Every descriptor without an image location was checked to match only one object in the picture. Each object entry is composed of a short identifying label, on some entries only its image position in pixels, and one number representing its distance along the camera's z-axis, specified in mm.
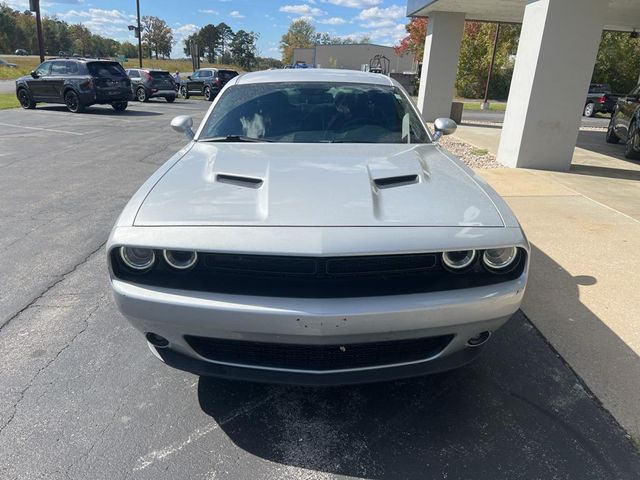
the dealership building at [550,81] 7672
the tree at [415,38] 35969
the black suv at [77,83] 16250
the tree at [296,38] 116250
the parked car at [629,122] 9898
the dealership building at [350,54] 71812
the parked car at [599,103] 21953
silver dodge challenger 1986
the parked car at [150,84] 22453
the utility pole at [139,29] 34356
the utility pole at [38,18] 21219
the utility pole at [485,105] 26156
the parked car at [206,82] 26719
